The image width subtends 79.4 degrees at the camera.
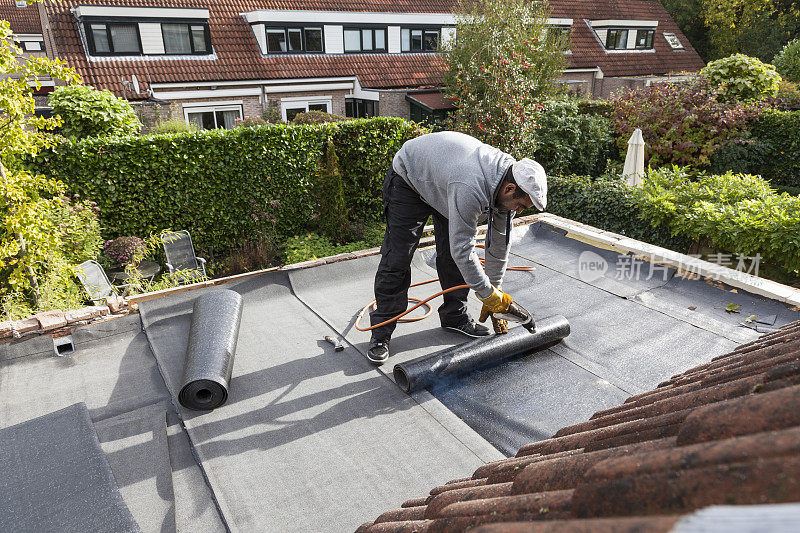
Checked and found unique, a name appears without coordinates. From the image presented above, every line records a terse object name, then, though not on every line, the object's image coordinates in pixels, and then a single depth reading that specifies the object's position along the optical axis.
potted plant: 6.16
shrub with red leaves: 8.99
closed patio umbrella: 7.31
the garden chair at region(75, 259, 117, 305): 5.20
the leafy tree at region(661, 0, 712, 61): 24.31
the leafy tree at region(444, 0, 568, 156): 8.90
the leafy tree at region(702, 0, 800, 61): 22.88
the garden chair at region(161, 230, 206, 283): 6.57
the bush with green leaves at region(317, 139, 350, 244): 7.55
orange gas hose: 3.79
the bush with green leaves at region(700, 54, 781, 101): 9.58
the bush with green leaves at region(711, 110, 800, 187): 9.11
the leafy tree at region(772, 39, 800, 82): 16.02
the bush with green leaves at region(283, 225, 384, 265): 7.12
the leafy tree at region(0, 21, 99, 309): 4.37
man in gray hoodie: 3.07
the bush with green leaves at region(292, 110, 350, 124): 11.66
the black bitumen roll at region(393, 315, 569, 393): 3.24
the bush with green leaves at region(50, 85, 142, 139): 5.97
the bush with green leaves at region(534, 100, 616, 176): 9.36
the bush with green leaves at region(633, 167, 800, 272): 4.93
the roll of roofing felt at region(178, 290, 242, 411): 3.08
